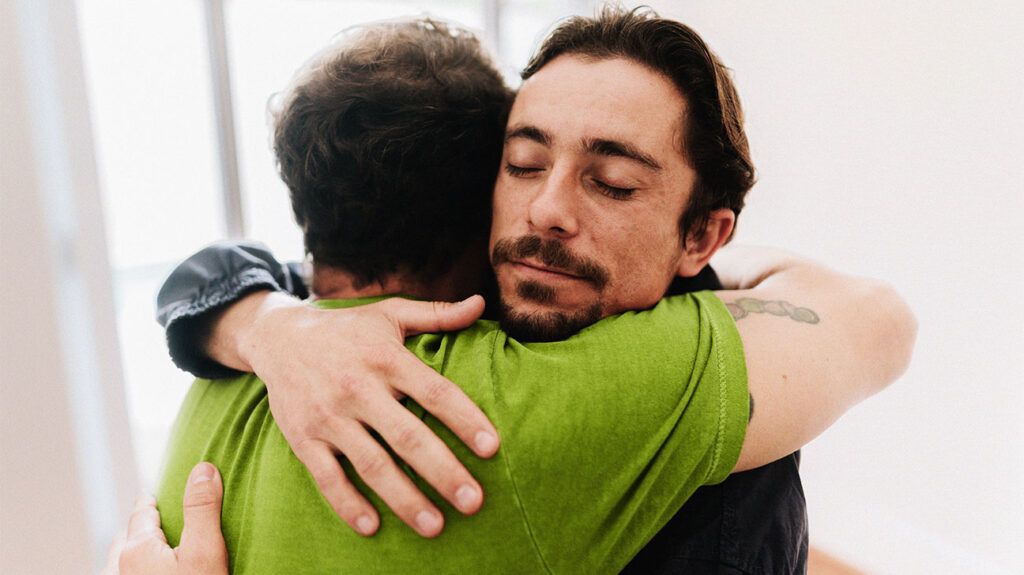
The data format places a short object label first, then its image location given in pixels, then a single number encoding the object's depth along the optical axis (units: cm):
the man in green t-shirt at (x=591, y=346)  73
